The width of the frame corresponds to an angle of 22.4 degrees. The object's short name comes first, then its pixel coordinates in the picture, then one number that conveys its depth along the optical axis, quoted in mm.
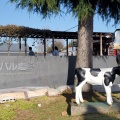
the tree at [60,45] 60209
